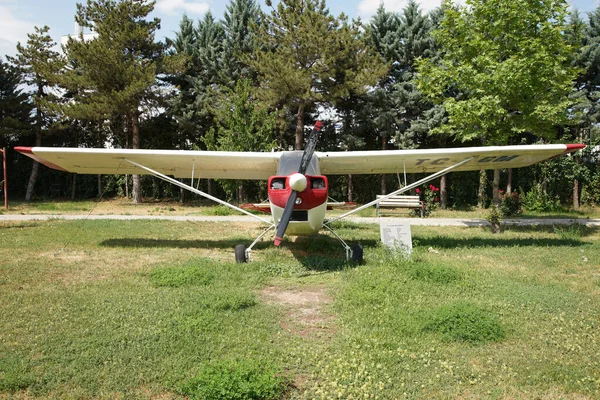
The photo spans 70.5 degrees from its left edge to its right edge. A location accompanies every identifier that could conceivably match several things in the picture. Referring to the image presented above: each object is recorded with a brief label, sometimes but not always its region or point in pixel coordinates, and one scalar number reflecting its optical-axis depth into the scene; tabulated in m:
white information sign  8.88
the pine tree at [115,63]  20.09
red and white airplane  7.71
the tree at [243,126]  18.67
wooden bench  17.39
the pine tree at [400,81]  20.78
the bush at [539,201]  19.50
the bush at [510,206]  17.61
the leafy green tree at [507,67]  11.57
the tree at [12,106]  22.92
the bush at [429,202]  18.23
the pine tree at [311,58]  19.28
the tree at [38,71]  21.72
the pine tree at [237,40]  22.91
